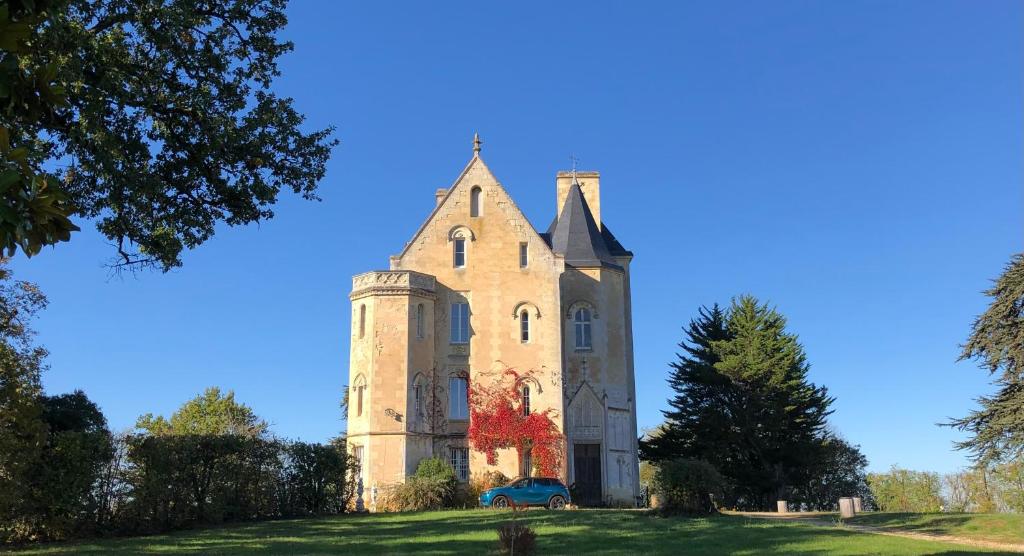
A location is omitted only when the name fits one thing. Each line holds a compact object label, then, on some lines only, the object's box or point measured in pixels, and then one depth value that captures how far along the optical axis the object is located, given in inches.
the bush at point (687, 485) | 878.4
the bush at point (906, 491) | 2043.6
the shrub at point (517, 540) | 523.2
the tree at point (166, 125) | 490.0
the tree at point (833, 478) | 1656.0
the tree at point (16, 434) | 671.8
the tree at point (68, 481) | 722.8
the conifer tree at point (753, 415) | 1542.8
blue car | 1102.4
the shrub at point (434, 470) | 1201.9
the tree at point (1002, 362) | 1168.8
